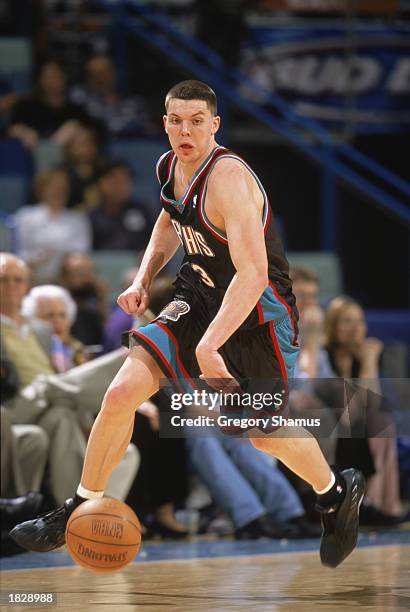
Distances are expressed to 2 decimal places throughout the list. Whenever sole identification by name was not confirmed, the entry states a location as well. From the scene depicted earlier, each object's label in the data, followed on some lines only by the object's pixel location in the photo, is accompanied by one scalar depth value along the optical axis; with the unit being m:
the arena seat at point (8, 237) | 16.34
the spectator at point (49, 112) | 20.33
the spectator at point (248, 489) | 13.23
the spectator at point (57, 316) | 13.79
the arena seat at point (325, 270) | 19.56
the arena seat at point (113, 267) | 18.17
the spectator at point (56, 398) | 12.57
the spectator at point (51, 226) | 18.02
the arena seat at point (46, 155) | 19.81
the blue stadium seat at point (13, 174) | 19.58
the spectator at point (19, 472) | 11.70
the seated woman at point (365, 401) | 13.55
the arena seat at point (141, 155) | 21.19
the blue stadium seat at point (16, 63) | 21.83
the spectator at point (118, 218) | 18.91
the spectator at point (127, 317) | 13.69
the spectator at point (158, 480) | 13.48
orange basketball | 8.68
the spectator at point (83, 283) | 15.72
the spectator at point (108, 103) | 21.34
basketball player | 8.61
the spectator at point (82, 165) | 18.97
